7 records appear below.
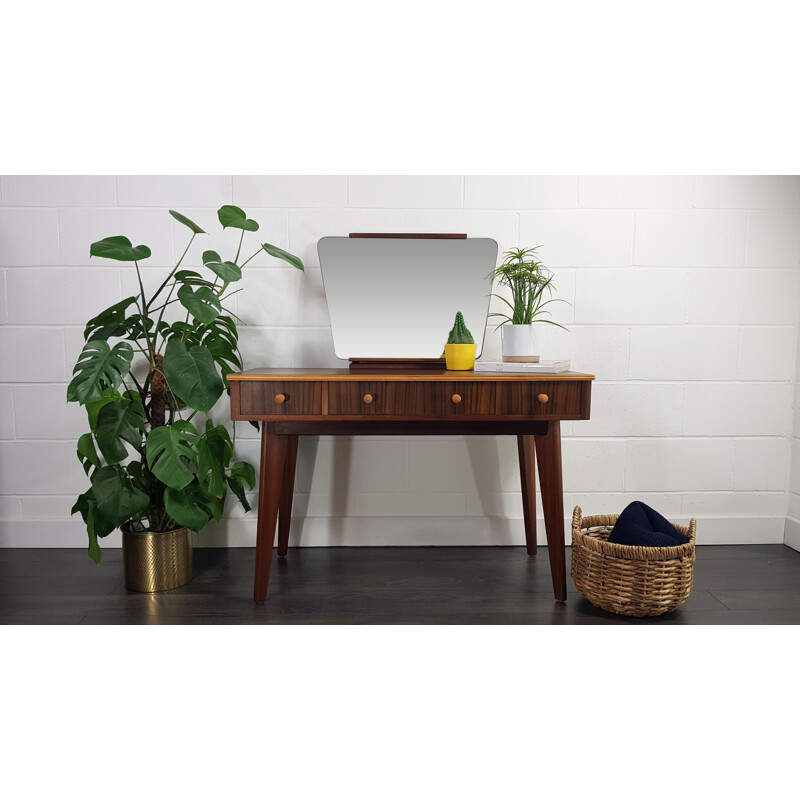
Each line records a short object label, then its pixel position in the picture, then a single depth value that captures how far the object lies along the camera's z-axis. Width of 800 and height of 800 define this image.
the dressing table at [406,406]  2.11
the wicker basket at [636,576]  2.03
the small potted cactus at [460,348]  2.33
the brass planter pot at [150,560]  2.30
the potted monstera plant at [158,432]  2.04
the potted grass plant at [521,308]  2.33
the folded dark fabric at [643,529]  2.07
